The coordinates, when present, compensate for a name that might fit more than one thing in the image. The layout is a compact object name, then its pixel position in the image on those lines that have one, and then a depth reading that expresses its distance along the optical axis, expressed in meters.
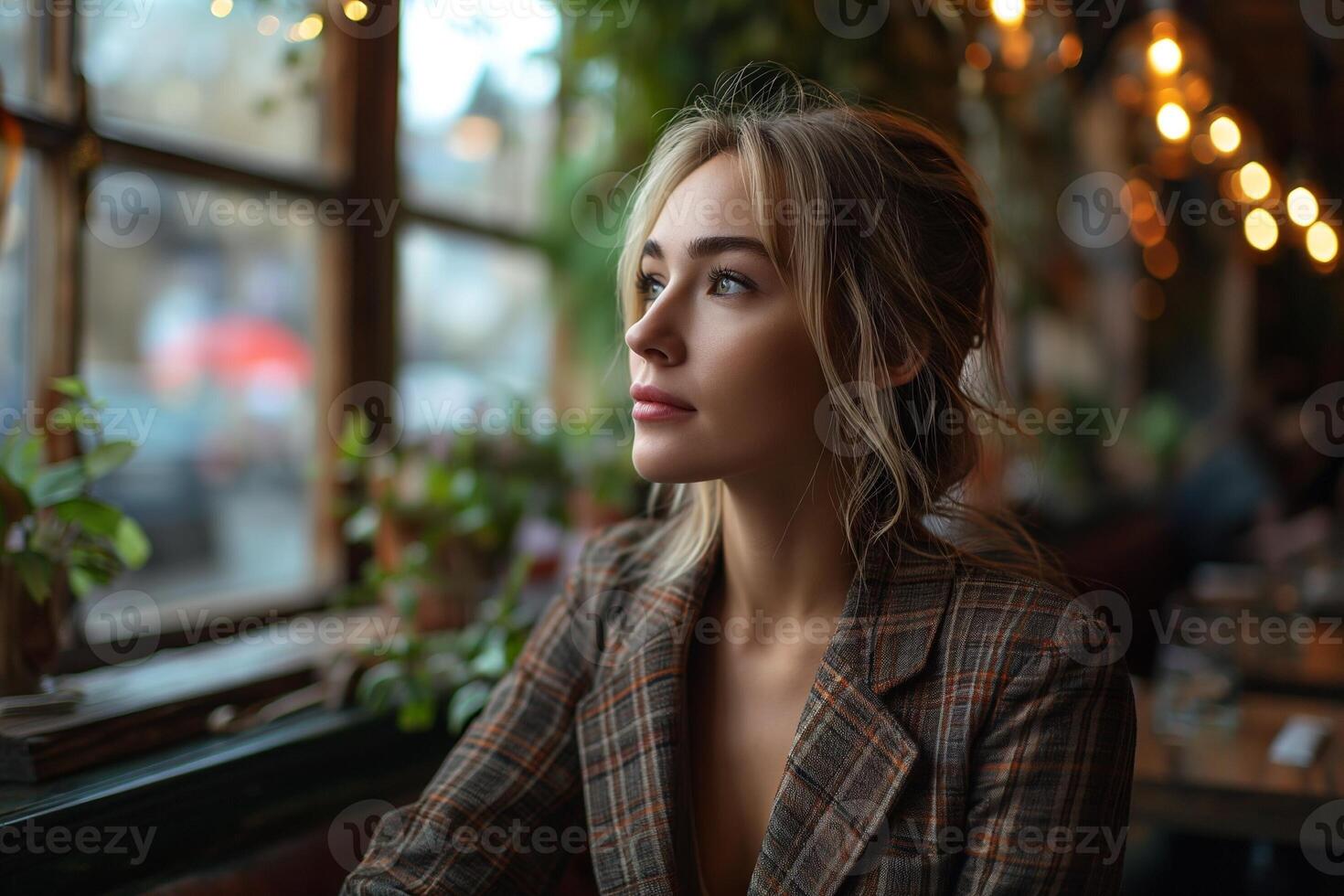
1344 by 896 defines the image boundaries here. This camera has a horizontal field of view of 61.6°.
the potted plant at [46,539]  1.42
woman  1.22
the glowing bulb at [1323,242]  3.69
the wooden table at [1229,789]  1.85
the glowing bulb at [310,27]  2.09
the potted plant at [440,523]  2.05
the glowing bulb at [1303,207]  3.28
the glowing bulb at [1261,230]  3.64
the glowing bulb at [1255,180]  3.64
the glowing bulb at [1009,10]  2.48
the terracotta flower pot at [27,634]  1.44
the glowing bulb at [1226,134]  3.45
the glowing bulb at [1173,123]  3.23
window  1.78
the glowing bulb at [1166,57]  2.96
